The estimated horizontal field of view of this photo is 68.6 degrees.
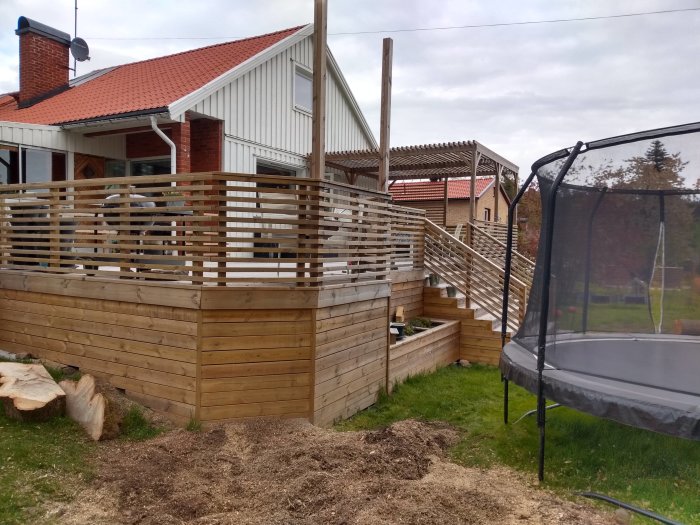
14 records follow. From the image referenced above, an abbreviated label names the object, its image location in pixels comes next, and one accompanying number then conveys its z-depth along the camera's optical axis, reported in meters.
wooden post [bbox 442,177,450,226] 14.29
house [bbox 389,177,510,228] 20.91
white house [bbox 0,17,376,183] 8.69
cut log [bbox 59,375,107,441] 4.27
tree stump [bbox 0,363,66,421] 4.28
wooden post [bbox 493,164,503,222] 11.84
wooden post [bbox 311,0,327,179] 4.89
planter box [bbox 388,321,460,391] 6.62
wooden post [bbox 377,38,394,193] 6.86
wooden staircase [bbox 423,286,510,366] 8.33
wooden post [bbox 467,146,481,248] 10.13
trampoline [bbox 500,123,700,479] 3.61
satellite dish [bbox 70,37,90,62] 12.20
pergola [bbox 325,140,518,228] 10.49
